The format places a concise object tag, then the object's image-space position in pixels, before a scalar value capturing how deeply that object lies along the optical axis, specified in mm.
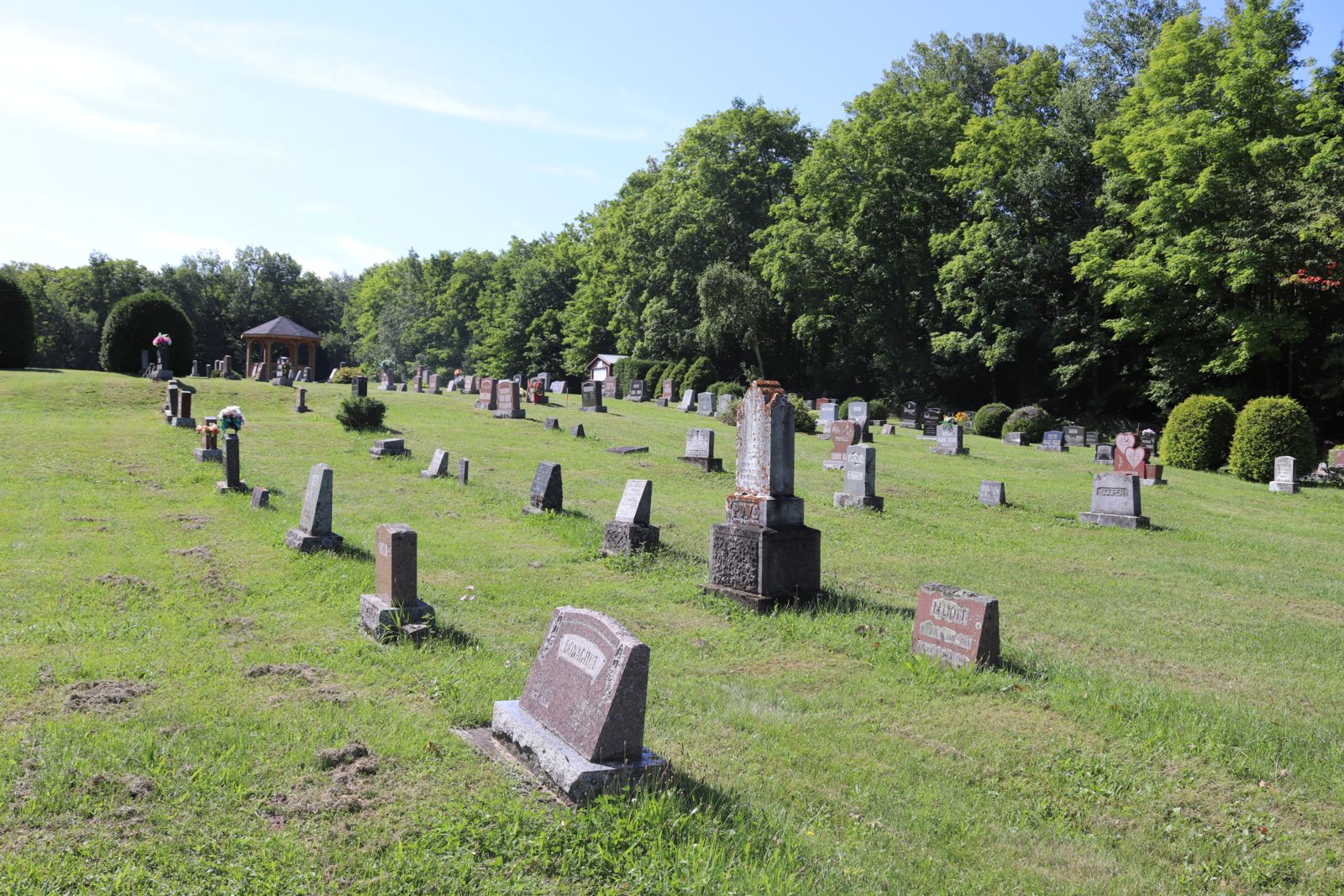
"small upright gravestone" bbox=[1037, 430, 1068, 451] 30094
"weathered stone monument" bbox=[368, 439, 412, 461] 19375
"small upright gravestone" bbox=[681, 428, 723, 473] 20203
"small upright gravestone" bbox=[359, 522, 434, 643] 7441
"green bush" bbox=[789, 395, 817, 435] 28875
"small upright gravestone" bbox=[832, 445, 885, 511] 16266
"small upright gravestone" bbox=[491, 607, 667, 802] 4488
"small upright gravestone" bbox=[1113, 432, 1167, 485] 19594
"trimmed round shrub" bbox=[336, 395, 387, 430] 22938
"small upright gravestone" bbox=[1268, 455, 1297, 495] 22391
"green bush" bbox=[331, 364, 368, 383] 44228
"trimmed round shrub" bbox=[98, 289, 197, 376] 36438
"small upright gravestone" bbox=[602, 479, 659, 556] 11398
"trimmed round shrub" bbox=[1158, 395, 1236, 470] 26047
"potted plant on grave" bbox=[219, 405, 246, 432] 16312
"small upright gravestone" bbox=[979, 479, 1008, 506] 17328
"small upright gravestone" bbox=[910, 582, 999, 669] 7238
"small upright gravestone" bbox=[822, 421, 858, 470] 21844
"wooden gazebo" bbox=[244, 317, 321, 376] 48594
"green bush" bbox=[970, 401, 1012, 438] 35188
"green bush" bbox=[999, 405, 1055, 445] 32438
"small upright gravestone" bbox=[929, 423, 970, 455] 26516
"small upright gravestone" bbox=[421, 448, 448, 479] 17281
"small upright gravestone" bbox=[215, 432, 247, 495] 14688
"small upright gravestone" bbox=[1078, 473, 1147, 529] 15938
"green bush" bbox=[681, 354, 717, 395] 44938
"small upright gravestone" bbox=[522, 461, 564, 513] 13922
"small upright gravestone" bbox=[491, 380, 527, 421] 28594
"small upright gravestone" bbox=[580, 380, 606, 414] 33000
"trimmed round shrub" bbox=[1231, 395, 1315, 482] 24056
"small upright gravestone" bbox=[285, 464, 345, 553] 10625
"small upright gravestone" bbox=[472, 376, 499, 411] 30314
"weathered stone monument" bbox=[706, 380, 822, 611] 9344
